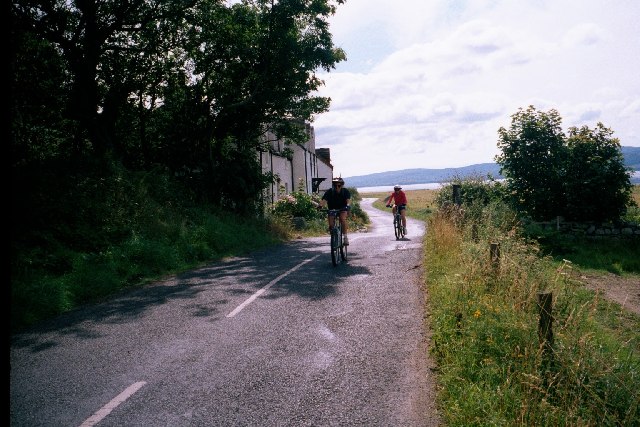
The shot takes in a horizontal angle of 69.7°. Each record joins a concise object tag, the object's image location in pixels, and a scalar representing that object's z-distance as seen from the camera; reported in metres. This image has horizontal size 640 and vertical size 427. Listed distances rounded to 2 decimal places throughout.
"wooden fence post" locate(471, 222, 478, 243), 12.00
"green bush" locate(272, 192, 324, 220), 26.50
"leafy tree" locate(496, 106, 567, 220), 19.31
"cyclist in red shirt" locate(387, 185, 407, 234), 18.65
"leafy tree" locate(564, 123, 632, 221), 18.50
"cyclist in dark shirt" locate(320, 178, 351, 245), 12.02
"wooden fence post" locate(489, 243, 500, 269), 7.41
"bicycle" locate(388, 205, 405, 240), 18.70
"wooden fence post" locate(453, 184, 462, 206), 15.49
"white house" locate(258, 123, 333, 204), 31.88
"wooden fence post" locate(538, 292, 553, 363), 4.39
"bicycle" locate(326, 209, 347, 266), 11.56
